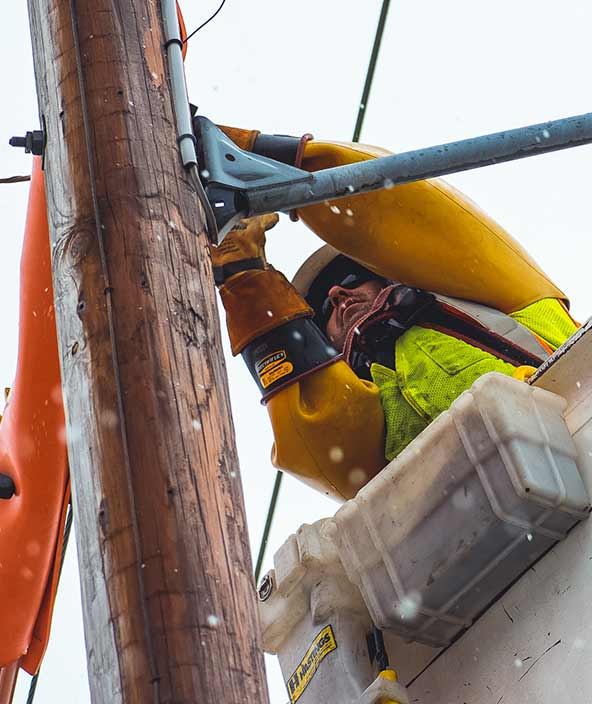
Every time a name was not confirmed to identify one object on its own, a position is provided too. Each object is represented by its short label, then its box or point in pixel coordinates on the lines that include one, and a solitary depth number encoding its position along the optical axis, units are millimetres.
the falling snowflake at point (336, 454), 5800
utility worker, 5743
